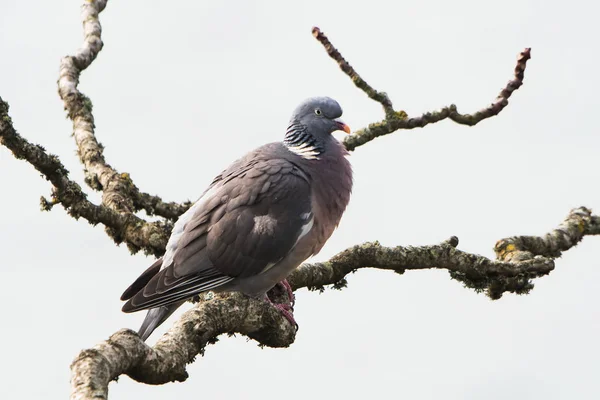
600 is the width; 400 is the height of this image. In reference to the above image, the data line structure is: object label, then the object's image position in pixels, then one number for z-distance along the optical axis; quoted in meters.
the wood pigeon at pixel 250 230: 11.18
